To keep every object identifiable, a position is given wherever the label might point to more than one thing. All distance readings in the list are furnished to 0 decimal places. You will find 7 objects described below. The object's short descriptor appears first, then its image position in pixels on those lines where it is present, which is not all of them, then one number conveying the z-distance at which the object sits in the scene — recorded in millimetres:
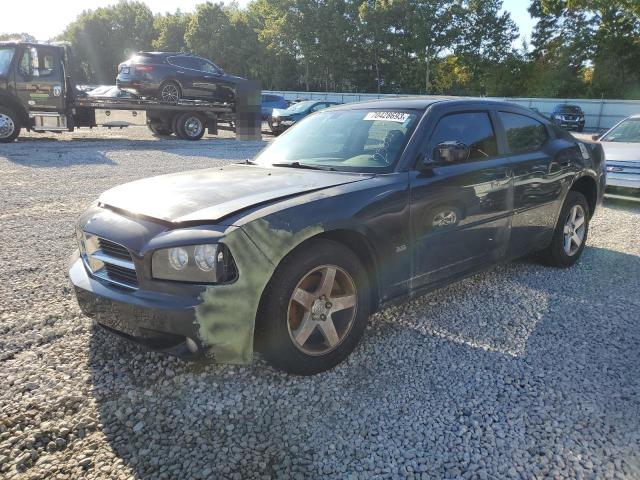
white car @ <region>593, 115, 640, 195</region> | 8016
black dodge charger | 2502
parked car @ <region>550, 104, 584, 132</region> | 26547
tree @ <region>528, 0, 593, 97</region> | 42500
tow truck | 12898
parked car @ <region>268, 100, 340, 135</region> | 18938
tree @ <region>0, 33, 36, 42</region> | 13891
